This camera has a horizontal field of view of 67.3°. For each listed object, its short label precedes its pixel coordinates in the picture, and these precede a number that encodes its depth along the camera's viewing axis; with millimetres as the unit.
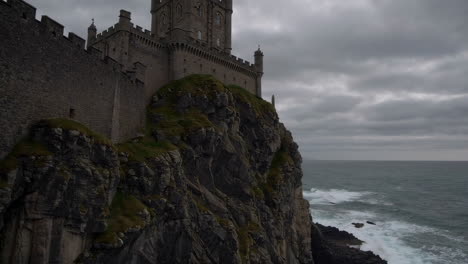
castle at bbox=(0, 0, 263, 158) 20141
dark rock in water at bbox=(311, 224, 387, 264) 53562
